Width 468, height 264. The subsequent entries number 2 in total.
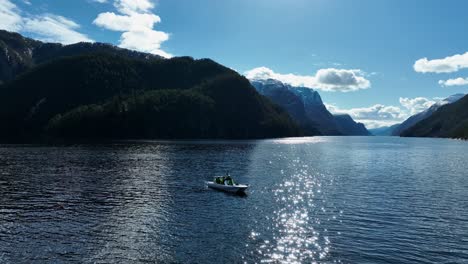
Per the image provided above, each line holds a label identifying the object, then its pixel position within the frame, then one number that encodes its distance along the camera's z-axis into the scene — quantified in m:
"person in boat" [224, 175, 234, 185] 78.72
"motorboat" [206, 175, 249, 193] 75.19
